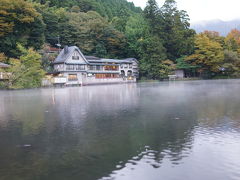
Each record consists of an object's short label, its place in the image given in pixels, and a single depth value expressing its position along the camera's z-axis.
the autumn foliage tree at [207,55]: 57.91
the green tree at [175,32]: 62.77
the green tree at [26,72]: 34.78
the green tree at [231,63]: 59.06
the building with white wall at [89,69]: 48.91
